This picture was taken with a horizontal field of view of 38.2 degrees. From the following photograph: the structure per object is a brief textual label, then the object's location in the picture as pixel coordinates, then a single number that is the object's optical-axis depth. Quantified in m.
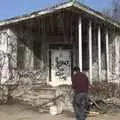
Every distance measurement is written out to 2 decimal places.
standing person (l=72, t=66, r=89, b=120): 5.37
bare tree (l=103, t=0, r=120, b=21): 14.90
